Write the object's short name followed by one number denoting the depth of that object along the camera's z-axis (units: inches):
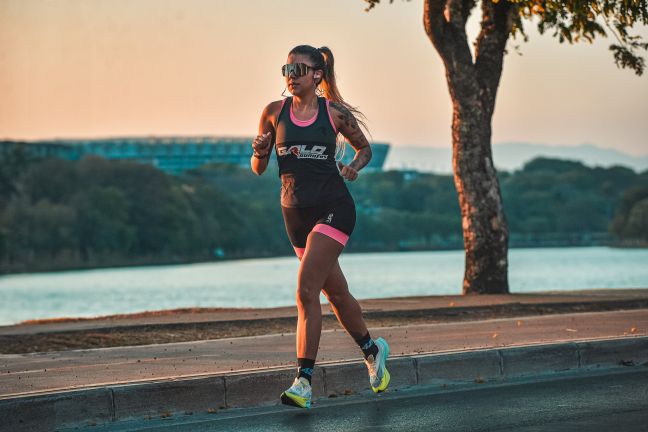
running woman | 497.4
